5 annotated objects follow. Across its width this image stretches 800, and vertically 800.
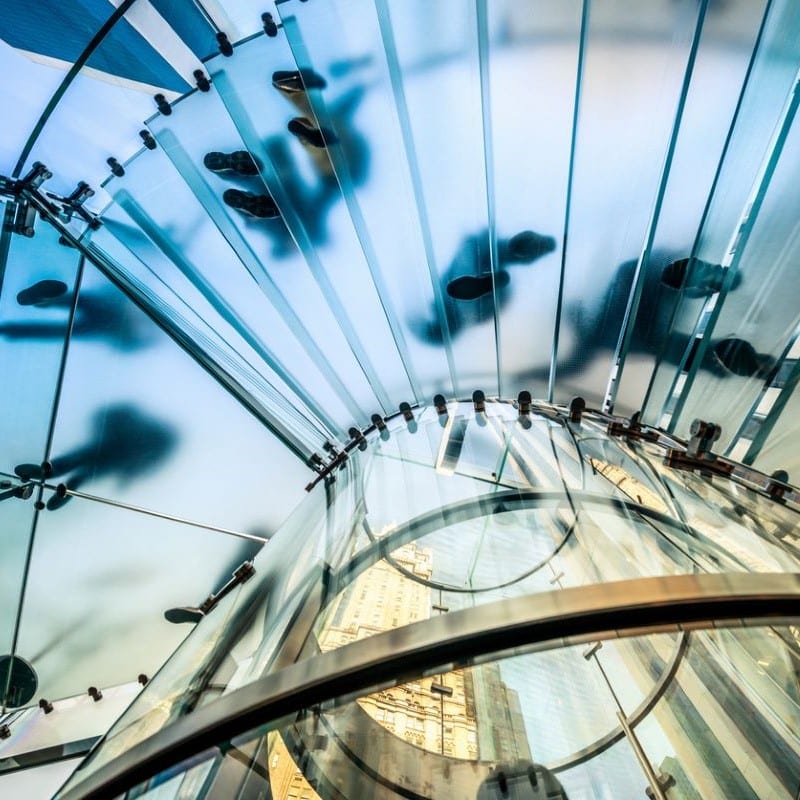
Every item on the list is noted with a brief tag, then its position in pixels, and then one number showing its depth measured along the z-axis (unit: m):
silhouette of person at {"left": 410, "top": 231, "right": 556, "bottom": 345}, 4.19
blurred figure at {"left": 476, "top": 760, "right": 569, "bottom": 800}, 1.30
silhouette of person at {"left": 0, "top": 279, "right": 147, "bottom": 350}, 4.34
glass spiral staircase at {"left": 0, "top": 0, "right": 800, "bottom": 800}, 1.34
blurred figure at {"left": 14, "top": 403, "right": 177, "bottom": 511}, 5.20
